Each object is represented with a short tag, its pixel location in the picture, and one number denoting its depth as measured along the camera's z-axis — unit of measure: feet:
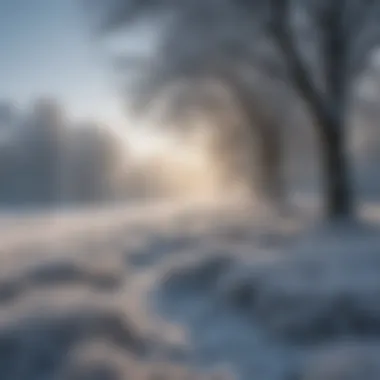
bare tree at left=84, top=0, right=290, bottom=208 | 37.01
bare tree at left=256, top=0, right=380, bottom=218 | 37.37
